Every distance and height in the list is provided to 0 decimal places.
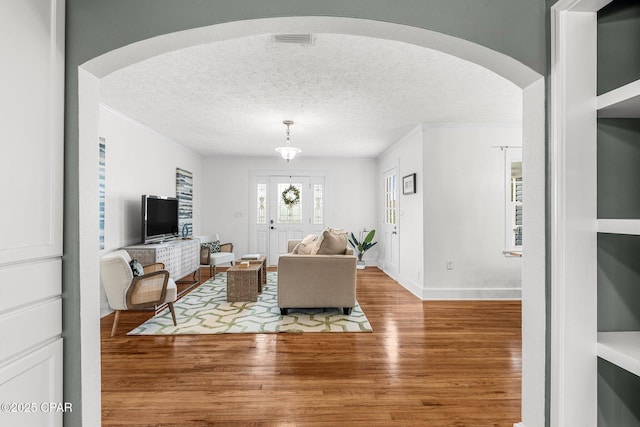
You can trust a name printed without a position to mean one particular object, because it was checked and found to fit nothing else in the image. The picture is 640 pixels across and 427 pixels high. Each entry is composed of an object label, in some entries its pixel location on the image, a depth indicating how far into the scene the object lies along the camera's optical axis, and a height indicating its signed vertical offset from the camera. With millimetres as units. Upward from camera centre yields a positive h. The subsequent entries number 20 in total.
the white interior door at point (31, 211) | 1076 +8
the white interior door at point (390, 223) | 5785 -198
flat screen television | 4336 -73
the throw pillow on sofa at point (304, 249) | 3988 -441
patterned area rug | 3215 -1143
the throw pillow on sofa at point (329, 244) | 3691 -356
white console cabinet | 3904 -545
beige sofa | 3559 -751
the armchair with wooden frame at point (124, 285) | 3014 -678
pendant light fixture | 4520 +859
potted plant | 6563 -655
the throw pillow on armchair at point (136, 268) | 3215 -548
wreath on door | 7070 +372
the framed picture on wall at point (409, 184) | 4784 +448
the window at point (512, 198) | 4457 +205
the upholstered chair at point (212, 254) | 5527 -711
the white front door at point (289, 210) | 7078 +69
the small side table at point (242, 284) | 4191 -914
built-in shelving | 1236 +42
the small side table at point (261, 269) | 4754 -854
